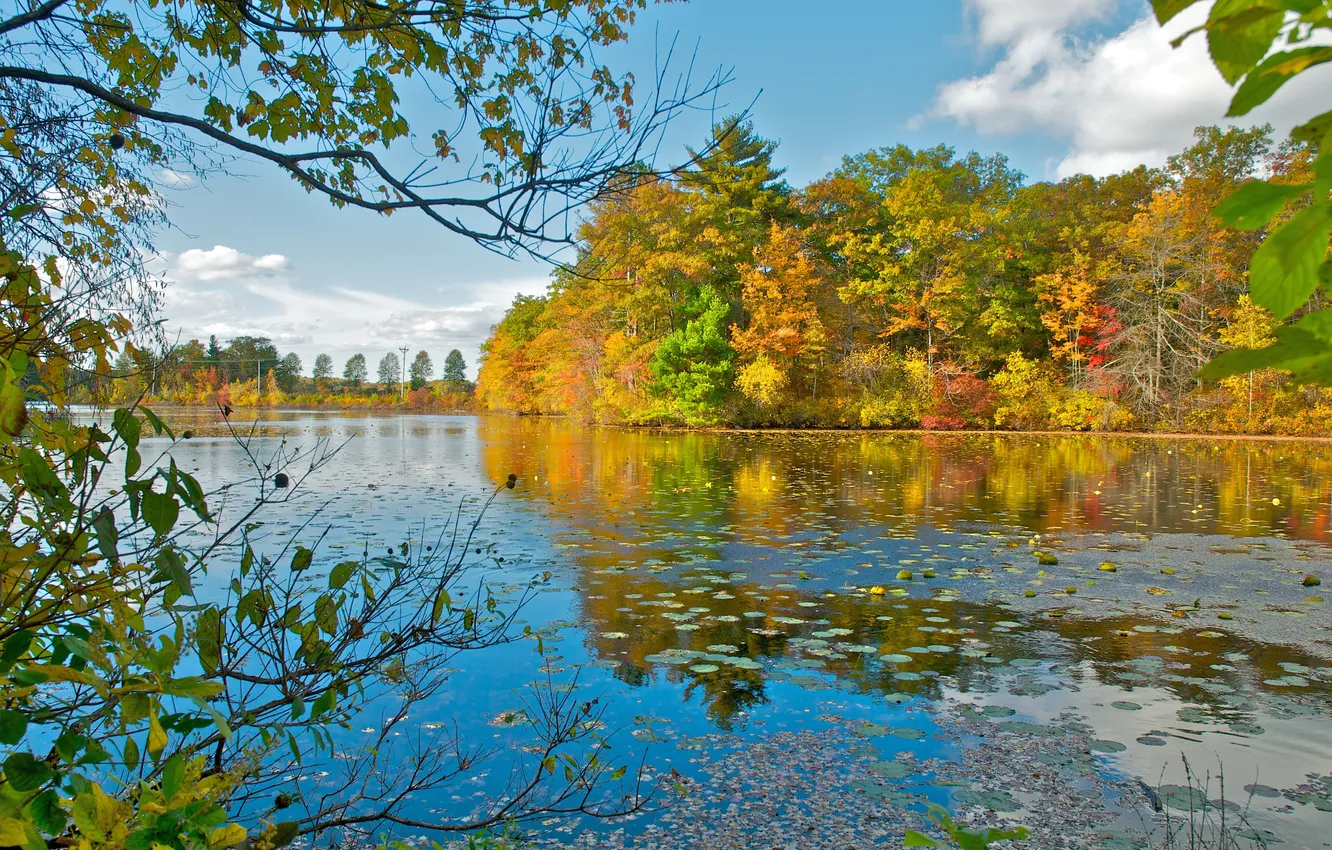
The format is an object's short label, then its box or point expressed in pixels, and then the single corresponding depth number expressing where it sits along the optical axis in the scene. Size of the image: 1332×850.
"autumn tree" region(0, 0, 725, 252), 2.77
